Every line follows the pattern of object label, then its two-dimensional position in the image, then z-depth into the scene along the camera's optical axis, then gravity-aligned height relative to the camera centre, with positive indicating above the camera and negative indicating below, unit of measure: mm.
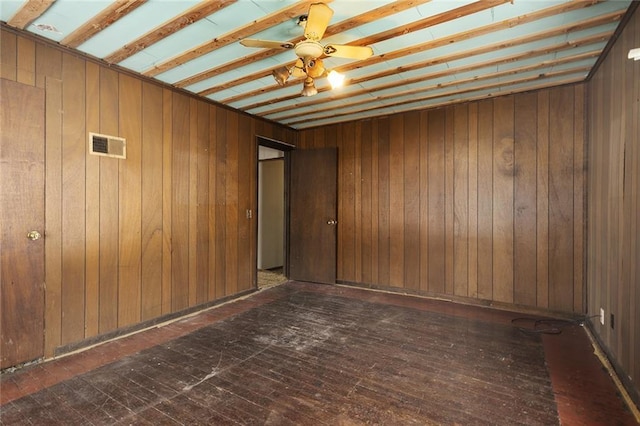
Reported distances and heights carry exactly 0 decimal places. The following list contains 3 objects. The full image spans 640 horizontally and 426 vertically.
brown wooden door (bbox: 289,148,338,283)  4996 -58
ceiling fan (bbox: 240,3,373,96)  1868 +1150
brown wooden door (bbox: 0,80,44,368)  2273 -78
